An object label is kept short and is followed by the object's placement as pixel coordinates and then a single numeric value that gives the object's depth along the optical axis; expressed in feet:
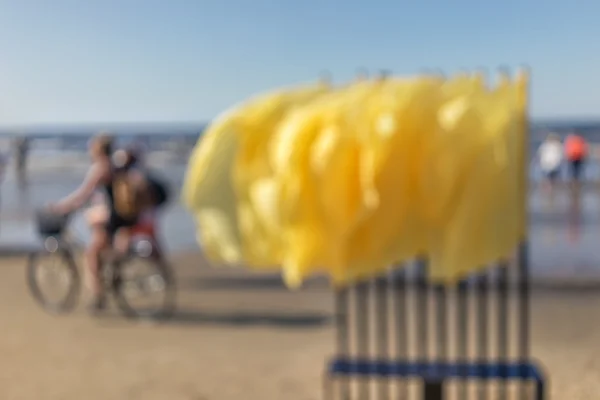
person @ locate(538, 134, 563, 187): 46.14
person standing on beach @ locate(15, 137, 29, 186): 70.90
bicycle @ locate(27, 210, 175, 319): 19.92
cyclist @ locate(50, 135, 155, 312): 19.39
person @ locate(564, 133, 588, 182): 46.06
